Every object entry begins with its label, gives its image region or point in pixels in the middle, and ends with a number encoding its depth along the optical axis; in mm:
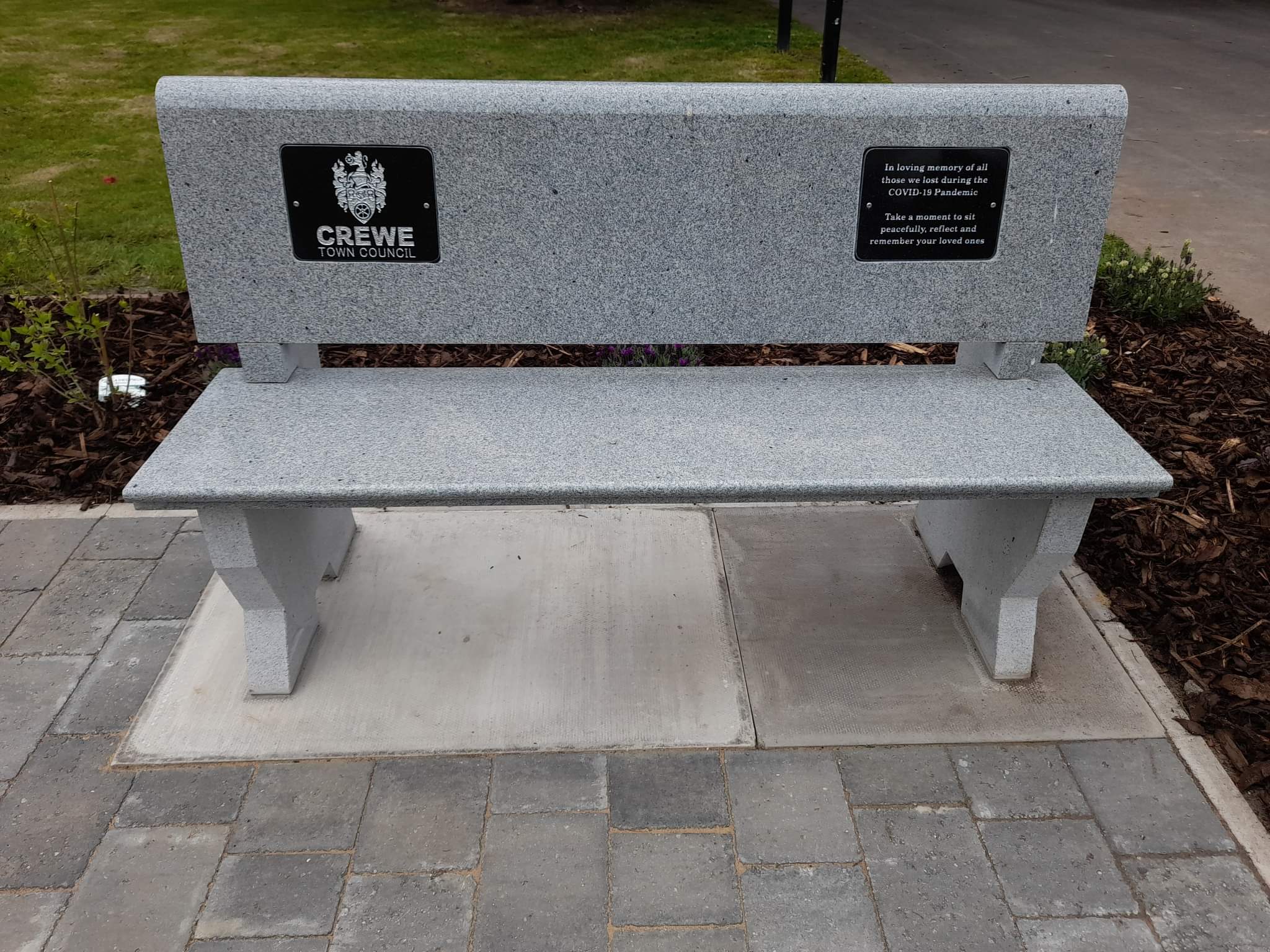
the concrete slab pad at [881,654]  2969
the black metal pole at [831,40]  7988
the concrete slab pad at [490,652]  2920
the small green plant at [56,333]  4039
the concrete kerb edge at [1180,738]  2611
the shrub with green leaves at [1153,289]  4977
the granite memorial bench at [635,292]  2719
